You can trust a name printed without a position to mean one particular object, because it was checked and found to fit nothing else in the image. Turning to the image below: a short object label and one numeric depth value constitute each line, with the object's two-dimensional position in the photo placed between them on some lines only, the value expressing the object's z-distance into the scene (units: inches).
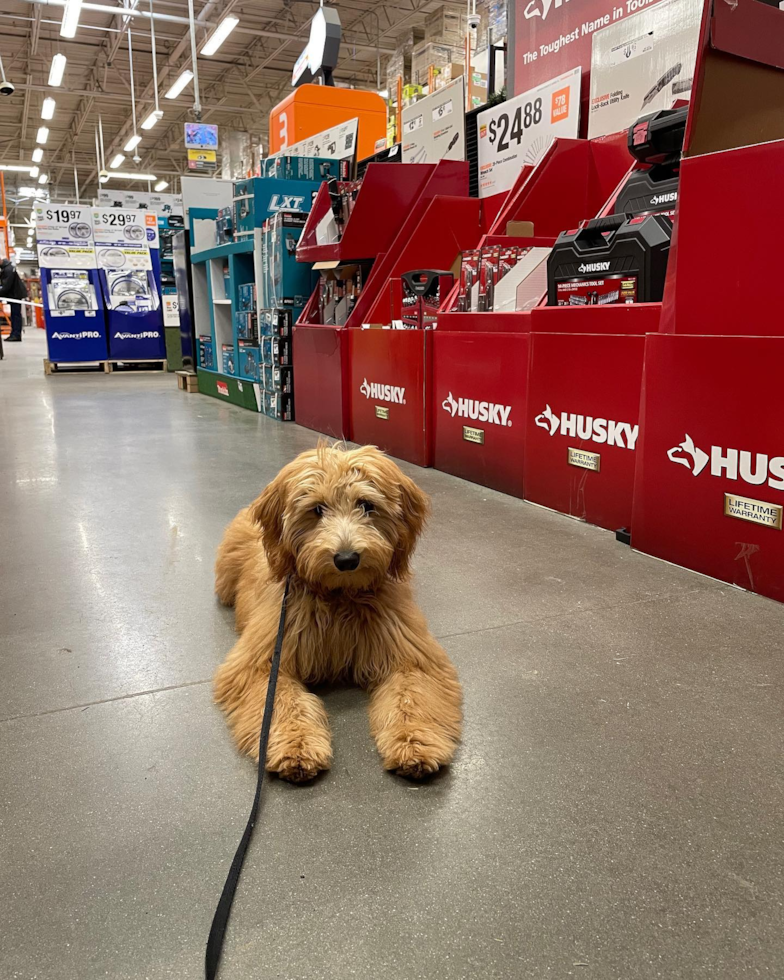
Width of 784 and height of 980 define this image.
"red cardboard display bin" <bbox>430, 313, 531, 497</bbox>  154.7
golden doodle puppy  64.1
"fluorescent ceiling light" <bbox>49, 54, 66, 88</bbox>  507.8
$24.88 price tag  183.5
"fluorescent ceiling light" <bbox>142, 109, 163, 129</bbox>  620.2
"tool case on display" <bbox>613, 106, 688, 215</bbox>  130.2
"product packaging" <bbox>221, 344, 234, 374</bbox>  320.0
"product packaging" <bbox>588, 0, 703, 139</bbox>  154.2
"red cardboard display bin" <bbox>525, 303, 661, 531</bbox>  124.7
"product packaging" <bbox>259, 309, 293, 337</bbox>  261.9
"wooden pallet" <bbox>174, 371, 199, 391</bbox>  363.3
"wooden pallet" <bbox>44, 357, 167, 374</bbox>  464.4
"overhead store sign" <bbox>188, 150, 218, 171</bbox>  566.3
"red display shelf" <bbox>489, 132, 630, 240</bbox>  175.5
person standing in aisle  638.5
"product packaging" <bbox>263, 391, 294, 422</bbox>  265.6
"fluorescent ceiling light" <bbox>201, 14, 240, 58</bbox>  450.9
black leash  43.2
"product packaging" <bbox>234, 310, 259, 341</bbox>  291.4
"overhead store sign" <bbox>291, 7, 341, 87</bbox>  338.0
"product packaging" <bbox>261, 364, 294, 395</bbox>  264.1
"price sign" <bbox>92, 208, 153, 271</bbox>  458.0
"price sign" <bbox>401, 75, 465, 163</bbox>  222.5
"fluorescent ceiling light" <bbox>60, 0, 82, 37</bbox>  409.1
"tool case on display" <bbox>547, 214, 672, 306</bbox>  120.6
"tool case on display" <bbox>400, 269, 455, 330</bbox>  184.9
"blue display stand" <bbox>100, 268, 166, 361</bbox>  458.9
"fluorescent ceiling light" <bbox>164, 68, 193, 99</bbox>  559.5
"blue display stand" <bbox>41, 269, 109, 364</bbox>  446.9
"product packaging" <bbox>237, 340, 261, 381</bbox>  287.6
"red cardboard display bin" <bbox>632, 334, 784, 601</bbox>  98.0
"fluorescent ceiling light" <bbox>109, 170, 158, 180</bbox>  913.5
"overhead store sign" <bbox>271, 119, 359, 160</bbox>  288.7
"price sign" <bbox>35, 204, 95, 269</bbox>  445.1
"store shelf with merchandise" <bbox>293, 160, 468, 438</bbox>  211.5
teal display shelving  301.3
